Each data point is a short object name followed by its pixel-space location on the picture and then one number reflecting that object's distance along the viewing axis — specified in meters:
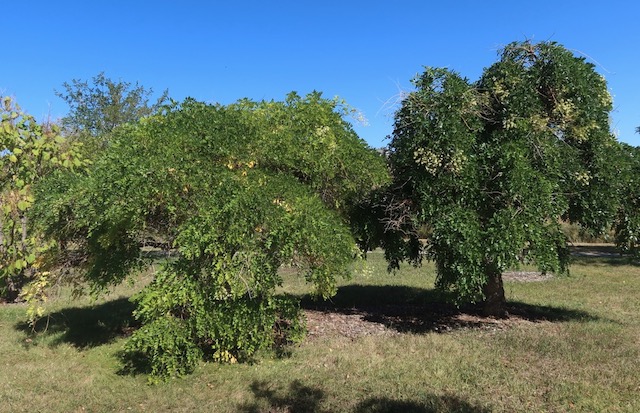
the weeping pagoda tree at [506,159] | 7.56
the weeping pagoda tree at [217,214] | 6.24
